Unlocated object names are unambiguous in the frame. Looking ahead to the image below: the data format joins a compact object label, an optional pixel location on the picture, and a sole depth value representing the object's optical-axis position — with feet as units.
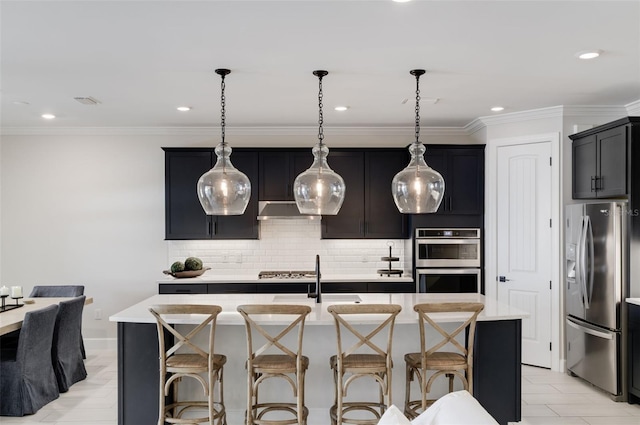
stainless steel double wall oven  18.63
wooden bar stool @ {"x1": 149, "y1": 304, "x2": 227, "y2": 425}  10.69
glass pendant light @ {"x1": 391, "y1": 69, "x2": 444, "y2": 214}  11.63
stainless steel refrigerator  14.33
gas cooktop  19.06
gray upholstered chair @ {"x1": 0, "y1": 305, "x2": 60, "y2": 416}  13.38
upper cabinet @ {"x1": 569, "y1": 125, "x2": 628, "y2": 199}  14.53
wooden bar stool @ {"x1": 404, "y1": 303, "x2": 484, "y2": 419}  10.78
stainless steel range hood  19.36
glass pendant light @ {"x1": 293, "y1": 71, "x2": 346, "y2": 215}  11.48
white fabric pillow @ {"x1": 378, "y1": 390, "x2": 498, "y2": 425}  5.94
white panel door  17.44
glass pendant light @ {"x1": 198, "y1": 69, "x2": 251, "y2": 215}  11.78
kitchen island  11.76
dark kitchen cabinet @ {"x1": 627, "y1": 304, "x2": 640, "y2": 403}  13.73
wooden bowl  18.67
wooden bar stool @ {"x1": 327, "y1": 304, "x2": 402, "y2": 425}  10.52
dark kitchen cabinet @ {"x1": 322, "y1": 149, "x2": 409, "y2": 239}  19.93
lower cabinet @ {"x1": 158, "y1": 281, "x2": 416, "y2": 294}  18.65
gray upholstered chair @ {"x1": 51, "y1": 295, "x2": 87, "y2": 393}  15.30
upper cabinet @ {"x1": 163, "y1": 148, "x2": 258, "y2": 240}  19.69
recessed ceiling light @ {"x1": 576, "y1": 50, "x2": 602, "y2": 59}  11.24
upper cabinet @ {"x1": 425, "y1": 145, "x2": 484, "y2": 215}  19.06
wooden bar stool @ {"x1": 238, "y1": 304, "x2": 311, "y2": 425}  10.46
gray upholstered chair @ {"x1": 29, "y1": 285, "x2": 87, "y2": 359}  17.69
